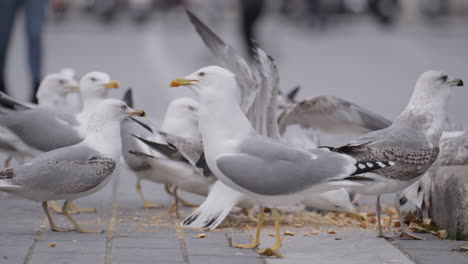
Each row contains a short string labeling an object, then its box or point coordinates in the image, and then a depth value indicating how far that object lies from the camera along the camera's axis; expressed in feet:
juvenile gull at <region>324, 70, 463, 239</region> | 42.80
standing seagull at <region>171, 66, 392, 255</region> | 40.34
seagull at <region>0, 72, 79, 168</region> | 62.97
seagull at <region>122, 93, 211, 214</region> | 50.16
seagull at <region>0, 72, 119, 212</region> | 52.29
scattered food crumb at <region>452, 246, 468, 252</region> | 40.91
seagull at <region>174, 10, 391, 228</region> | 46.65
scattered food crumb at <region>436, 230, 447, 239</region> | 44.47
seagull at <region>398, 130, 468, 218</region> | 47.93
